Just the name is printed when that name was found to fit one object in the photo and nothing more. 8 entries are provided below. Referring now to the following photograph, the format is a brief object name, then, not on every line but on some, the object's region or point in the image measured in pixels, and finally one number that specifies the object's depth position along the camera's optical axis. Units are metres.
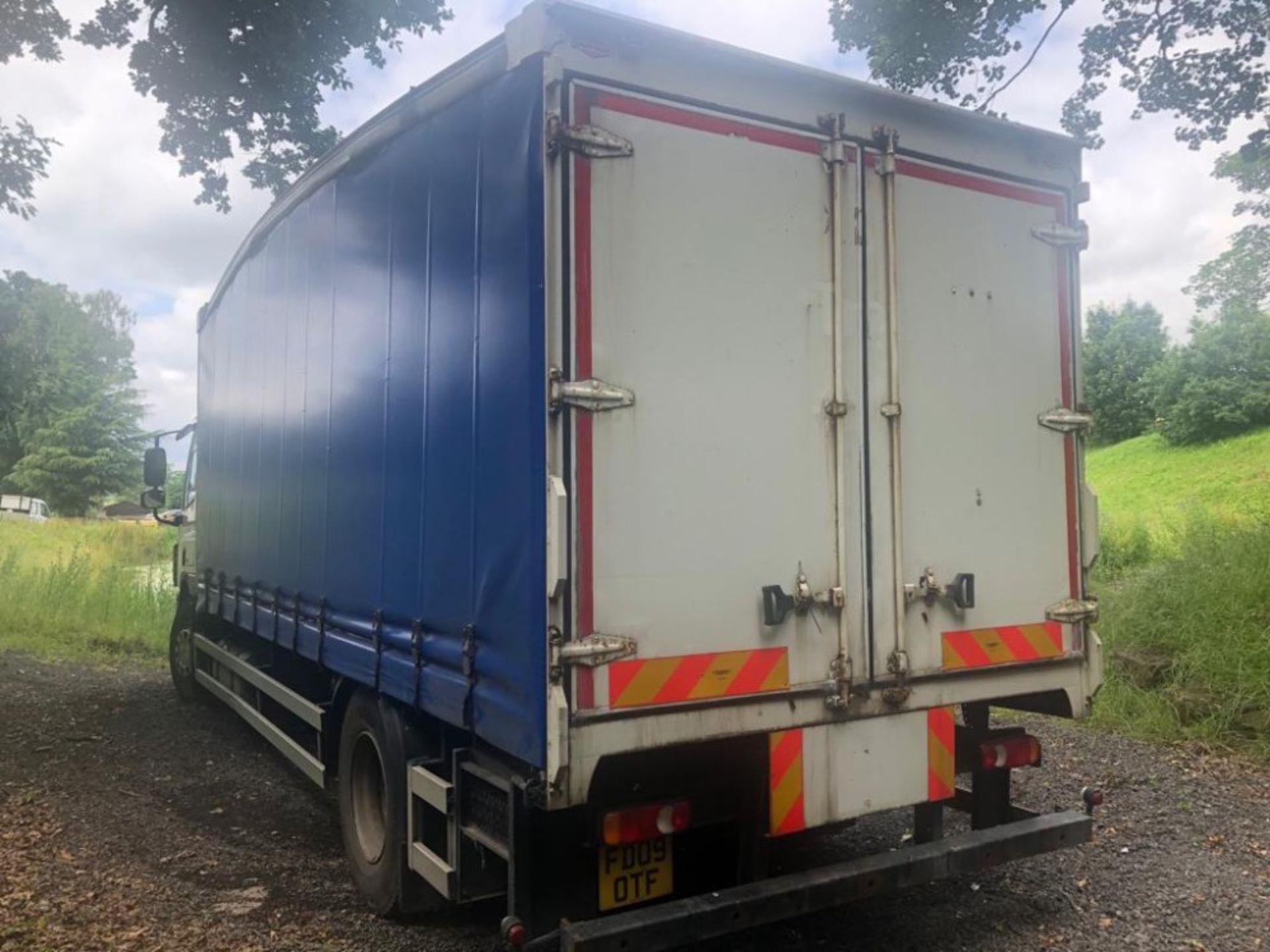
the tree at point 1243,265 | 14.45
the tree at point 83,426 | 41.72
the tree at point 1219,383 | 24.94
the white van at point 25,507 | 36.34
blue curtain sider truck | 2.90
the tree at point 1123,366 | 35.25
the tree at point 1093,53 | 8.65
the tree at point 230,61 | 8.18
